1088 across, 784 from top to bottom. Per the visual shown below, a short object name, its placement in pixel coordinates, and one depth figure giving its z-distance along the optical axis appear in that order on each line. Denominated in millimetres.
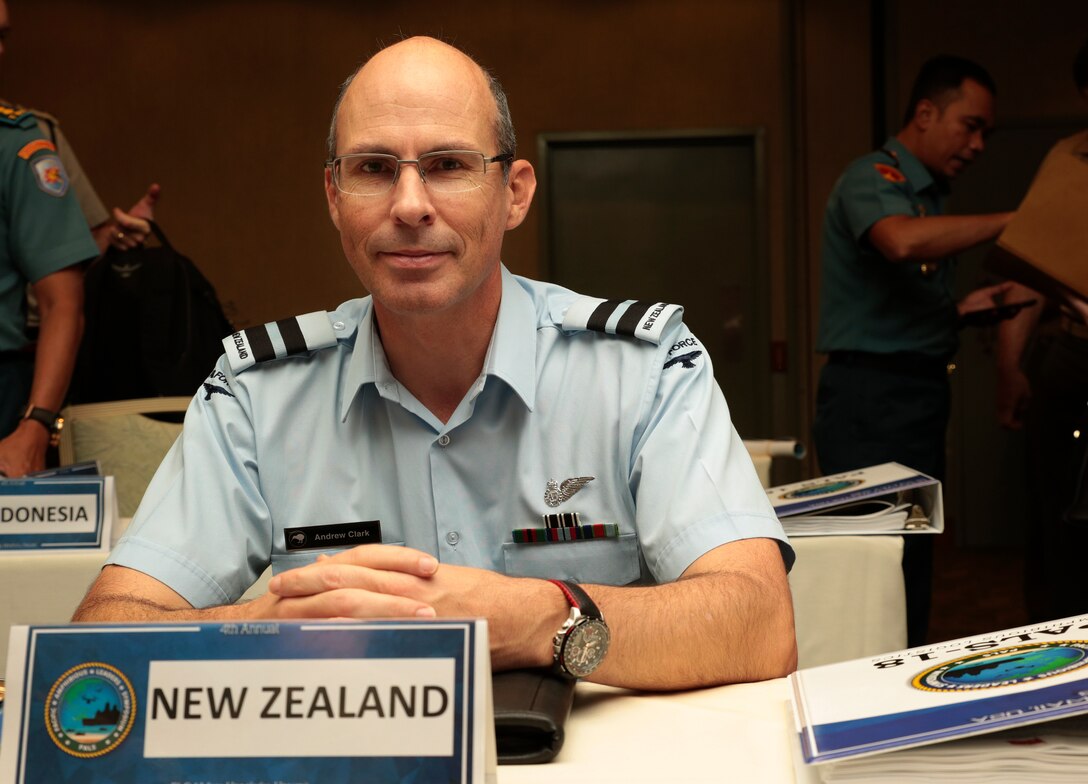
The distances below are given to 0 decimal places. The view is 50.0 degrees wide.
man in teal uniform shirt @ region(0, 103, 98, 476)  2430
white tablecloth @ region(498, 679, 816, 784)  773
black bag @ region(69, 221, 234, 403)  2924
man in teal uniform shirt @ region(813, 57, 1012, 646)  2896
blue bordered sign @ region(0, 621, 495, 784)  639
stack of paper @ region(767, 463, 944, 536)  1767
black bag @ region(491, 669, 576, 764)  805
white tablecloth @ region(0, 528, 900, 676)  1757
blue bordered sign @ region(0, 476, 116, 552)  1790
